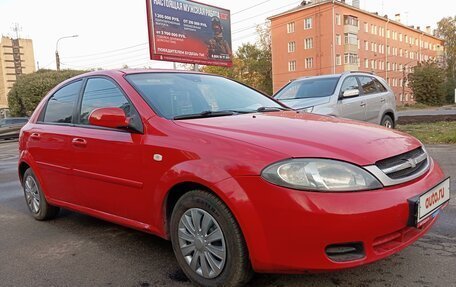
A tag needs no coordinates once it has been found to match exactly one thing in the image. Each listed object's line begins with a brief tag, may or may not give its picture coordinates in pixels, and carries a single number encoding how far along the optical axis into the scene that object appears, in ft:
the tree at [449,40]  247.70
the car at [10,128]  75.31
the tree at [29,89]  116.06
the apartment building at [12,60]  339.36
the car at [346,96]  26.17
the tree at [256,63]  234.58
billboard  67.10
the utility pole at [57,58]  116.73
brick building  190.08
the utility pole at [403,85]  234.54
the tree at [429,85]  182.29
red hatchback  7.88
